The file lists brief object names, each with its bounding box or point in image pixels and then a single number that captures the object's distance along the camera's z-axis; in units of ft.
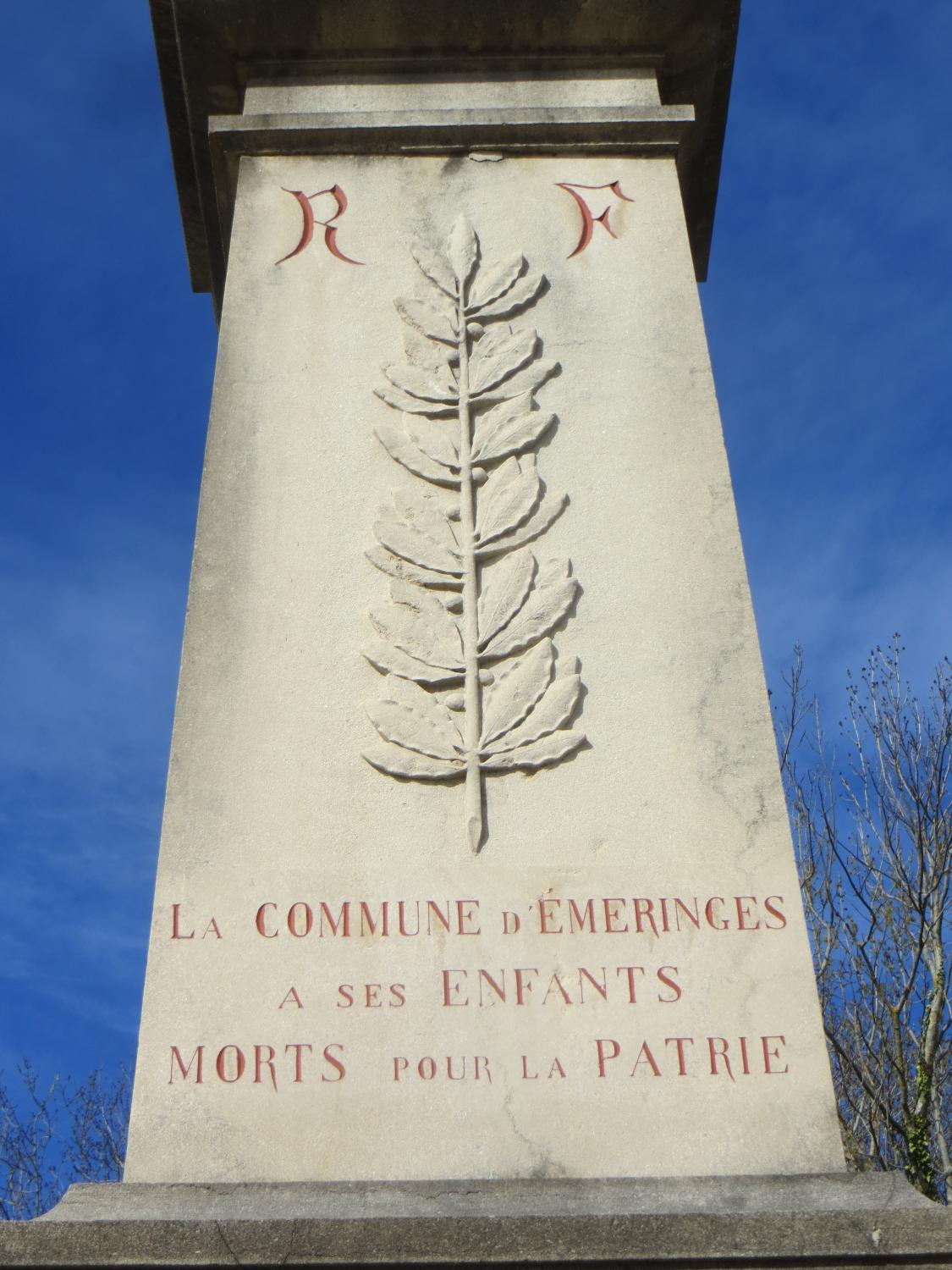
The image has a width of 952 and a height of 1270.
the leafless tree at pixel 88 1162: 61.20
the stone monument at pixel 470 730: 14.35
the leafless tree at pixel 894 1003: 40.22
